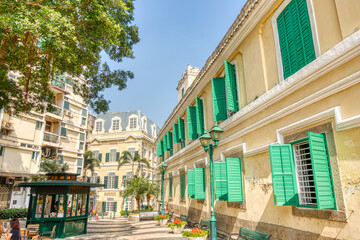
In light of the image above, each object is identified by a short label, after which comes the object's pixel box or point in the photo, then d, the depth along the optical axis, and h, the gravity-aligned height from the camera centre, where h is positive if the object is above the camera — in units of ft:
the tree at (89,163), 113.29 +10.99
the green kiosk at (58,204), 37.81 -2.61
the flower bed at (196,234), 27.27 -5.13
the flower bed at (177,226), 37.04 -5.65
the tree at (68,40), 23.26 +16.38
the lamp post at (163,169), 54.65 +3.87
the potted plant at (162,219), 48.39 -6.06
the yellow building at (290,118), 15.16 +5.30
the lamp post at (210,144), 24.58 +4.36
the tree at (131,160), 111.69 +12.02
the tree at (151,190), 80.94 -1.00
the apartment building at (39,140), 68.64 +15.00
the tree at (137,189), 80.66 -0.65
